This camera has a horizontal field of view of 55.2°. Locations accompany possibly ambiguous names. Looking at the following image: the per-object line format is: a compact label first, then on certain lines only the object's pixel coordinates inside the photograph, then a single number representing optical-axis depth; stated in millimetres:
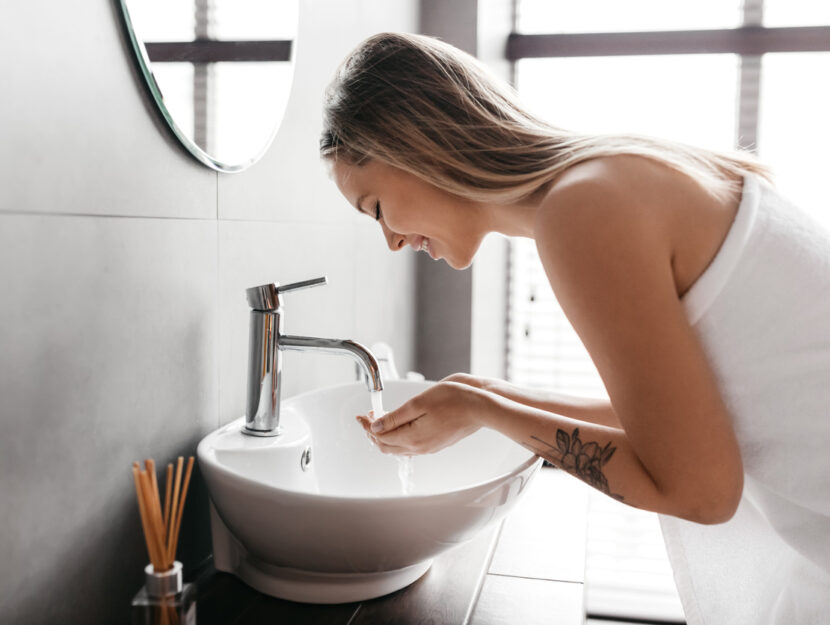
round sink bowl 852
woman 785
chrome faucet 1063
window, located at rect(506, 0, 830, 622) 2348
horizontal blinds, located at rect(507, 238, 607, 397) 2594
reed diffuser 687
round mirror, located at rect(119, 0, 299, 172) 912
